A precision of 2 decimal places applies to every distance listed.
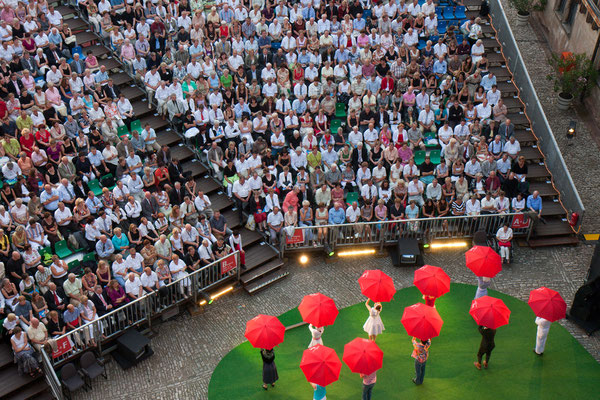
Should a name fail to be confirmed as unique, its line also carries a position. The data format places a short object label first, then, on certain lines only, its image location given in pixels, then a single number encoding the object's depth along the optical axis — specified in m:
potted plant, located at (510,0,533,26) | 32.16
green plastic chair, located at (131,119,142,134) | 24.80
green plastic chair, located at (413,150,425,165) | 25.22
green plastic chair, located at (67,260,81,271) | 20.91
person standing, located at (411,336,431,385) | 18.42
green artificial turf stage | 19.30
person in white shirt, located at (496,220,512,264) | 22.81
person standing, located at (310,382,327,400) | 17.97
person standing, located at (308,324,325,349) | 18.70
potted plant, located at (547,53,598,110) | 27.97
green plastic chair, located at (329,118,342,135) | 25.81
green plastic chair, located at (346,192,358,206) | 23.91
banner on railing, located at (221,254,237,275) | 21.59
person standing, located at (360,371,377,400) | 17.75
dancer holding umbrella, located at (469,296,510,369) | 18.17
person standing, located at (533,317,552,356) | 19.58
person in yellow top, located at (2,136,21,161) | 22.71
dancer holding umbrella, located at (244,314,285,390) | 17.88
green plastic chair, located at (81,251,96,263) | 21.00
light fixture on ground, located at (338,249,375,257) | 23.38
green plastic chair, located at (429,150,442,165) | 25.41
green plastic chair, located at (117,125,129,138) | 24.61
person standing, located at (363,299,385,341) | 19.25
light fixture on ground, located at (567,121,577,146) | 27.17
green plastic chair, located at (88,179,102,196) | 22.89
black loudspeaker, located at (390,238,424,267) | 22.78
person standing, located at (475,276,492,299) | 20.38
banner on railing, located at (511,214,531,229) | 23.44
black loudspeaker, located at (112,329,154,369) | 19.87
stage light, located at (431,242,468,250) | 23.73
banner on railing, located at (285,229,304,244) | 22.77
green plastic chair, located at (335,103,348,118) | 26.52
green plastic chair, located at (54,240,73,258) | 21.31
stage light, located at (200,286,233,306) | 21.48
